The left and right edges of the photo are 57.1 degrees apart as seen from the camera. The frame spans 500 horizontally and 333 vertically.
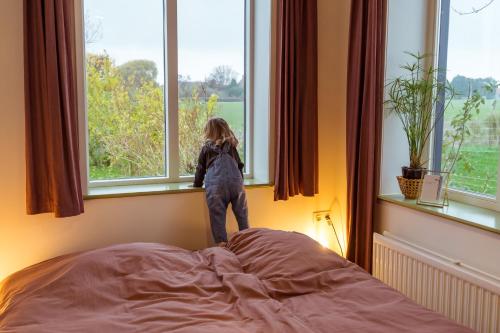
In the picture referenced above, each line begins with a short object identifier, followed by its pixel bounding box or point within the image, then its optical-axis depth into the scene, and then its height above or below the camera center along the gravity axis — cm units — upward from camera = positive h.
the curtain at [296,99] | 304 +18
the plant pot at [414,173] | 276 -28
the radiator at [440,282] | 209 -79
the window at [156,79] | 291 +30
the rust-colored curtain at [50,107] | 239 +9
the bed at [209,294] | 172 -72
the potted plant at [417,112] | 272 +9
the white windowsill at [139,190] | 272 -40
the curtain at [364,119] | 276 +4
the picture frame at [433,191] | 259 -36
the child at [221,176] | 285 -32
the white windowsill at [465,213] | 223 -46
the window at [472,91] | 252 +20
